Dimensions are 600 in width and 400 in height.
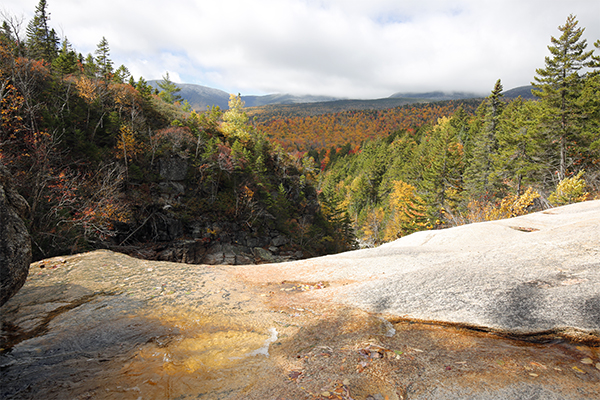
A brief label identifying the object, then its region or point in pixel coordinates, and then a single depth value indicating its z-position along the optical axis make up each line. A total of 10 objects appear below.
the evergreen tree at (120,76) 31.04
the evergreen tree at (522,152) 26.16
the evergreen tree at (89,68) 29.10
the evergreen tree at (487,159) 34.09
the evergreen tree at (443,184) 34.28
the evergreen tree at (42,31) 37.25
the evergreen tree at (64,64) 25.08
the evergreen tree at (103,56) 46.00
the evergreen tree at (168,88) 48.91
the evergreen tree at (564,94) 21.92
